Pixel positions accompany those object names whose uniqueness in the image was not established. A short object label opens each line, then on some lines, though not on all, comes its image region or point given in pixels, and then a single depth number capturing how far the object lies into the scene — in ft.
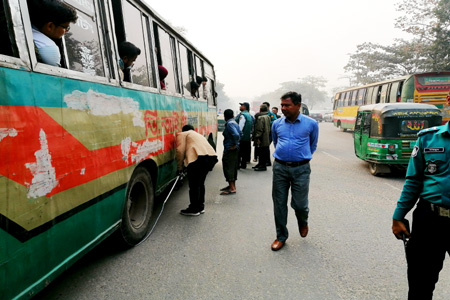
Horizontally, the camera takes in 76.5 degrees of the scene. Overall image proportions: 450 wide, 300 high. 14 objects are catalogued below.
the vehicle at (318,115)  126.57
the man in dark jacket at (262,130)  25.34
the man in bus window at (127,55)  10.57
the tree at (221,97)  270.05
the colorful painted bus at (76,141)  5.29
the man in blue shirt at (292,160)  10.74
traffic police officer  5.66
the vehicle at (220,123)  63.19
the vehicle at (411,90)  44.19
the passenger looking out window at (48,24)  6.37
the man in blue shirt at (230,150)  18.49
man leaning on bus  14.16
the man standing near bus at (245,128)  25.20
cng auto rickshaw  22.21
